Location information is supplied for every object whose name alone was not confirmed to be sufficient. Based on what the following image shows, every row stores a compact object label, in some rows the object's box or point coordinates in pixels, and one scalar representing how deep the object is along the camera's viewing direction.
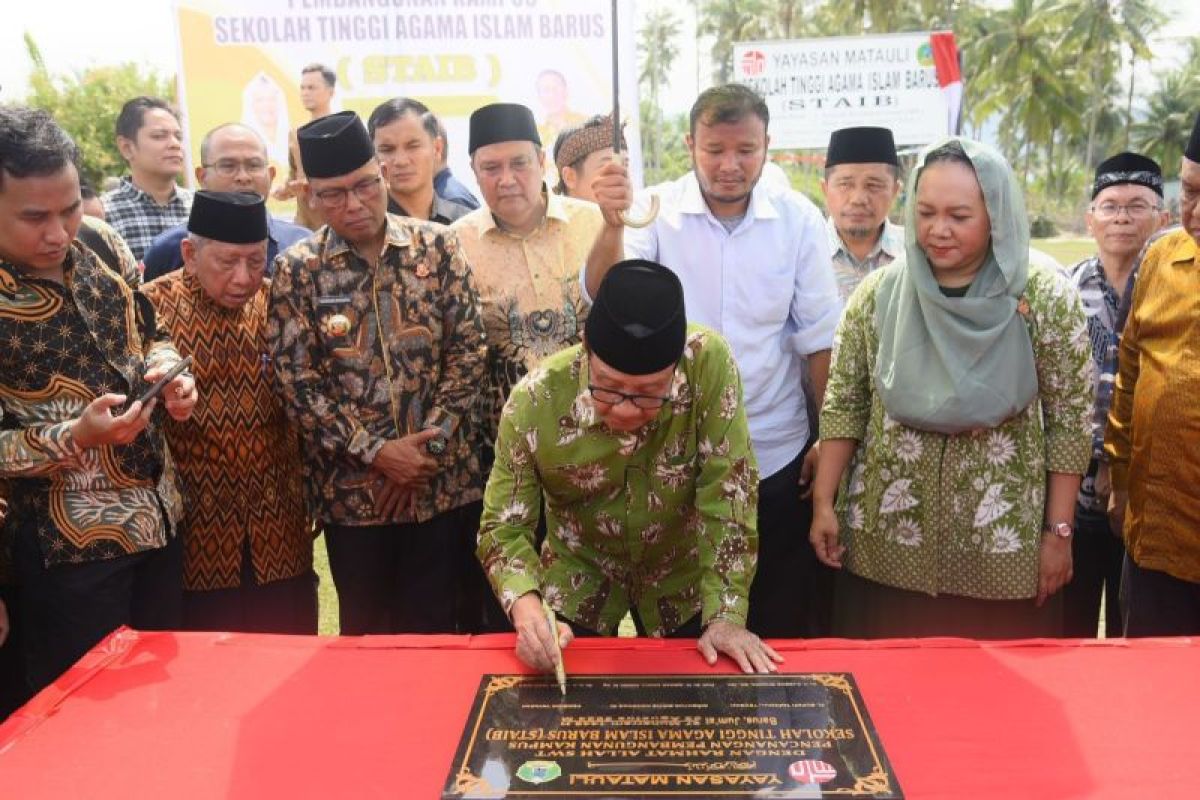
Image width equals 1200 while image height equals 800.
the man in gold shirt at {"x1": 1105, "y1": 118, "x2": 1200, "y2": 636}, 2.25
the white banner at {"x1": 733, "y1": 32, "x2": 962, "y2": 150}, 5.26
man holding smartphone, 2.00
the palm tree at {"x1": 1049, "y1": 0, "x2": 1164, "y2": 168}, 34.19
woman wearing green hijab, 2.13
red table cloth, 1.46
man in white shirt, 2.80
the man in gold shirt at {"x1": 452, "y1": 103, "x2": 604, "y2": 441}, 2.84
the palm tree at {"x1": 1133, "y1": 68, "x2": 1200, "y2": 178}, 36.38
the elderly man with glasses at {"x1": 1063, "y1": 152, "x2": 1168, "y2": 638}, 2.86
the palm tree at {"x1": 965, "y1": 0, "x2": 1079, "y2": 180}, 33.25
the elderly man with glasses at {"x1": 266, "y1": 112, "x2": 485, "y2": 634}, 2.53
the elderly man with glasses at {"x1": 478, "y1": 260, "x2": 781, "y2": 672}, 1.77
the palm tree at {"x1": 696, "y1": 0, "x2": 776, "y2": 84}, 38.84
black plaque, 1.39
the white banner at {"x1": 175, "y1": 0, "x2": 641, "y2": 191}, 4.69
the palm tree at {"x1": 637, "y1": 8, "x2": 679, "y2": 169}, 51.84
